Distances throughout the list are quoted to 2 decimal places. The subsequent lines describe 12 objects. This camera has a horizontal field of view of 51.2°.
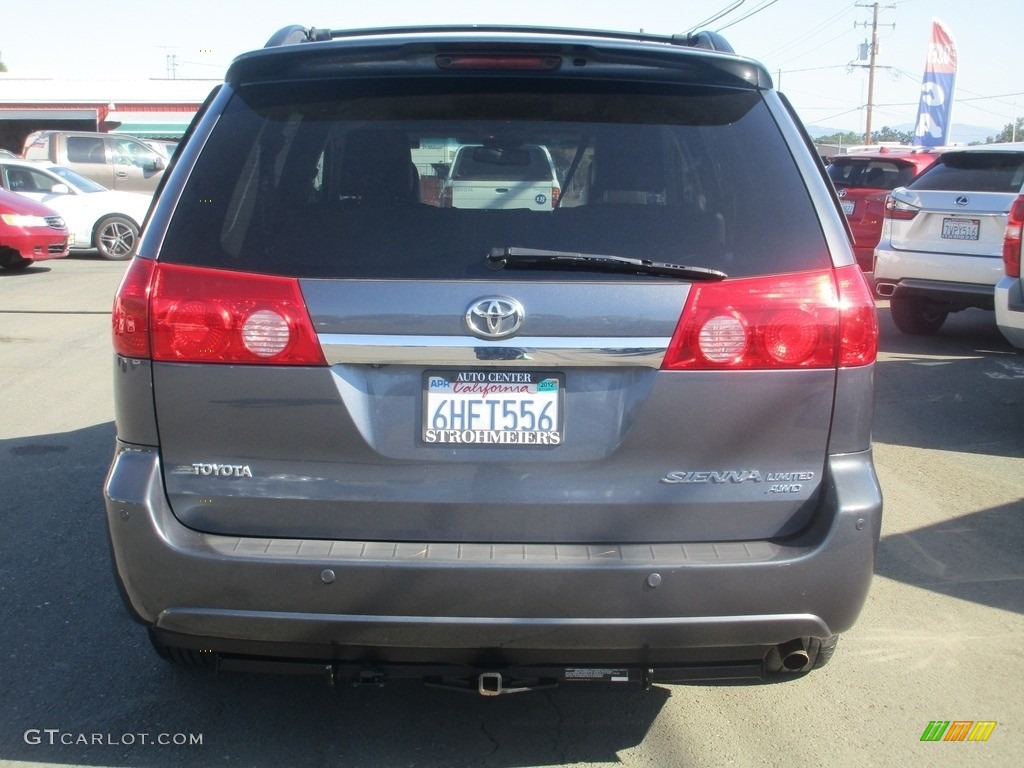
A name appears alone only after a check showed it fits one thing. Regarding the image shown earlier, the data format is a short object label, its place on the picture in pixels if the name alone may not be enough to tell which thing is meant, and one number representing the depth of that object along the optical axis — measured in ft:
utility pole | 209.05
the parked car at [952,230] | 30.17
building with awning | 135.03
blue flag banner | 95.20
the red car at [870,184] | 43.47
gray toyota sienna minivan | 8.75
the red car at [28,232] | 48.29
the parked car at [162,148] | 79.05
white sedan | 57.11
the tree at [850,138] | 341.82
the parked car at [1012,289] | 22.85
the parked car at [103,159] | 74.54
